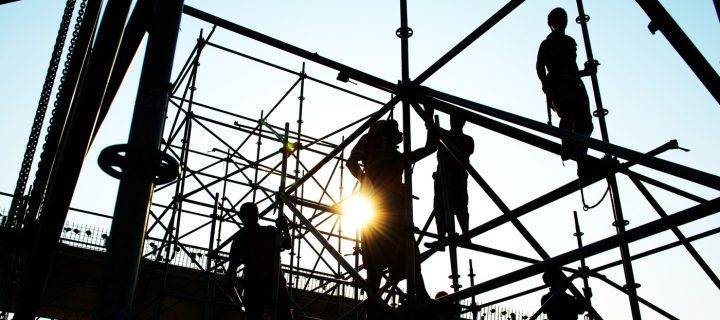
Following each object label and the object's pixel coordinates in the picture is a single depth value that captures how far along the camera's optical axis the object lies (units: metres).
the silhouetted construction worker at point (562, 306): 5.20
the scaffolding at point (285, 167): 2.12
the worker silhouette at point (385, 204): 5.27
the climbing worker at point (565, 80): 5.35
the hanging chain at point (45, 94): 4.90
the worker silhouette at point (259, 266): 5.93
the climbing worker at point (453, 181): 5.42
